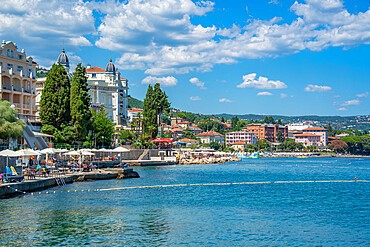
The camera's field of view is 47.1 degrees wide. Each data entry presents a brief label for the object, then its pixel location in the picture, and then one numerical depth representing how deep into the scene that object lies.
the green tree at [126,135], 95.76
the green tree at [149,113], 95.62
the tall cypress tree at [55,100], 61.31
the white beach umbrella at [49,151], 41.11
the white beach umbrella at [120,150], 58.18
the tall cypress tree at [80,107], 62.28
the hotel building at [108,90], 105.03
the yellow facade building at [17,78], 64.19
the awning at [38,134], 52.18
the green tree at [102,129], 73.00
